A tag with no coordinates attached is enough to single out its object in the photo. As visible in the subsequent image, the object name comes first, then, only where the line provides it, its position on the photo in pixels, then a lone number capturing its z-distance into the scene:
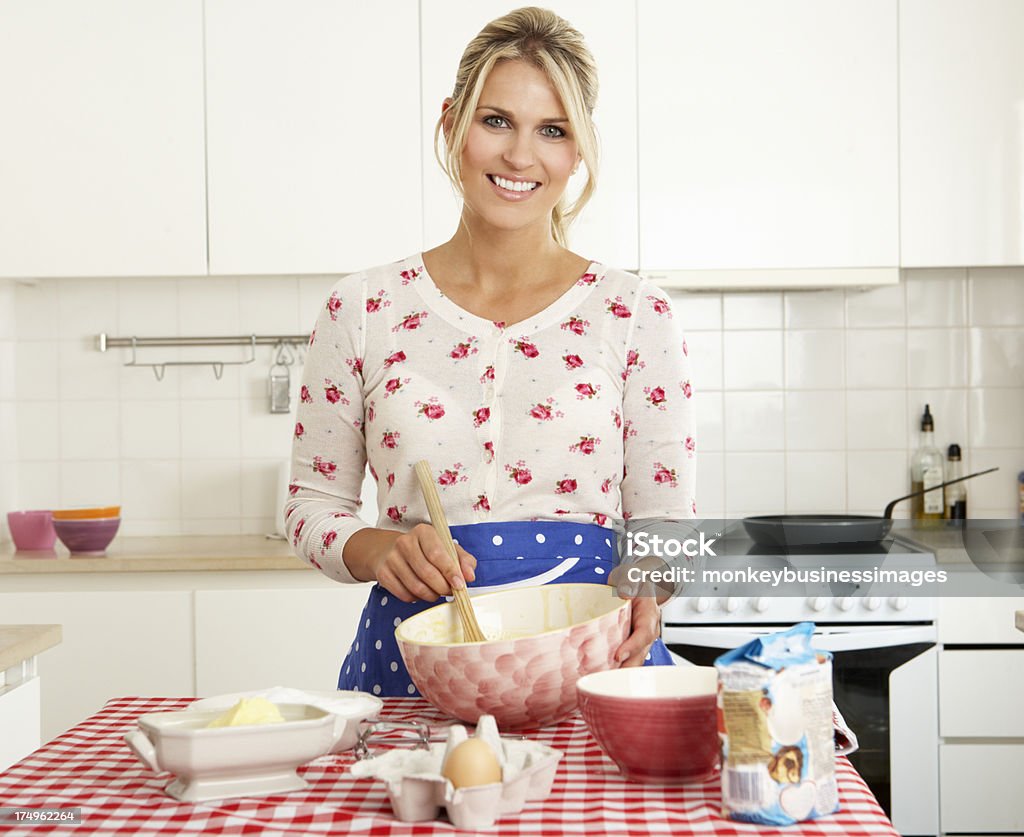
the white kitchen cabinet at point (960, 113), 2.66
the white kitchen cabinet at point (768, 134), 2.65
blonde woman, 1.33
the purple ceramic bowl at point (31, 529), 2.75
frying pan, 2.54
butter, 0.86
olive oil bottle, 2.93
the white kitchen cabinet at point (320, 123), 2.65
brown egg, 0.79
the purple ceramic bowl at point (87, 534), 2.63
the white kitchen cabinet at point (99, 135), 2.66
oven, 2.40
